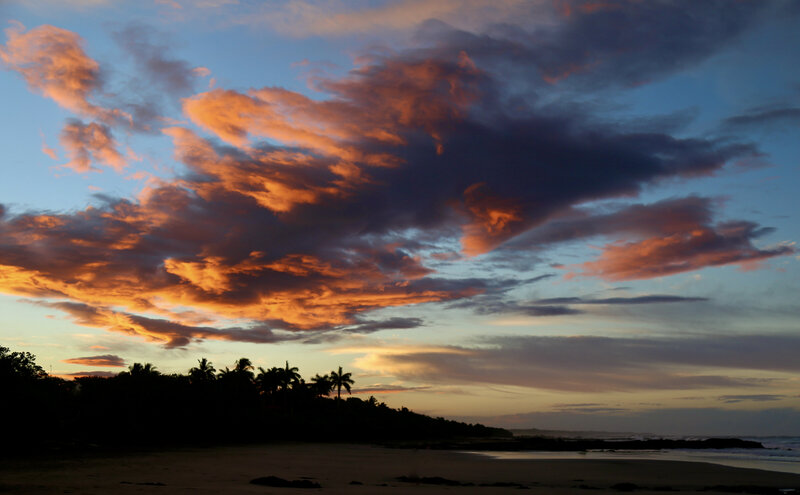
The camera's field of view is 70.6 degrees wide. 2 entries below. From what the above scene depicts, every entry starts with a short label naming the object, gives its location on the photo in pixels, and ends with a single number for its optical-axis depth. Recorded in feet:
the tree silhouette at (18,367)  164.96
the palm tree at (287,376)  365.61
